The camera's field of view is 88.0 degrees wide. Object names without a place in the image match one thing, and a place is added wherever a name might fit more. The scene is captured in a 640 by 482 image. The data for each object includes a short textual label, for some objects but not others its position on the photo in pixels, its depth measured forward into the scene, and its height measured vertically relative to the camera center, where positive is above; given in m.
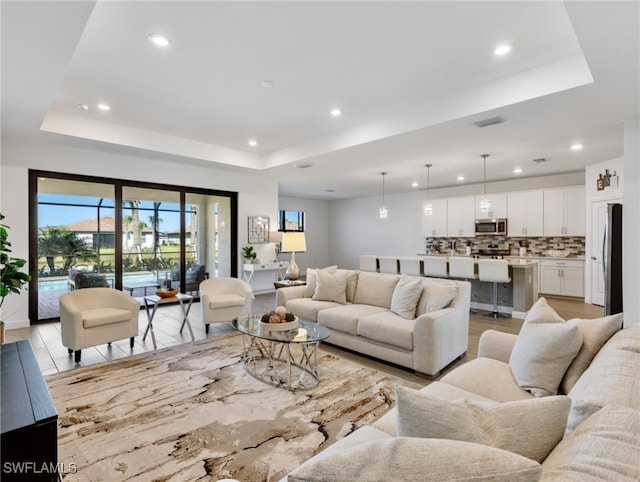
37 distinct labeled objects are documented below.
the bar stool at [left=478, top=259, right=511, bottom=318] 5.06 -0.51
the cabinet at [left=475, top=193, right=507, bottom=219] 7.75 +0.79
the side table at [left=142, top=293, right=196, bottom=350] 4.03 -0.75
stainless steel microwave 7.71 +0.34
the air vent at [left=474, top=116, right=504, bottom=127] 3.79 +1.40
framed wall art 7.30 +0.28
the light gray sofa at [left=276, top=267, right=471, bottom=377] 3.03 -0.80
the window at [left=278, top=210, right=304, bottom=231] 10.76 +0.70
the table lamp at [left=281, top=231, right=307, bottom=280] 5.29 -0.04
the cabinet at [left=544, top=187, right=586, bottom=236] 6.76 +0.60
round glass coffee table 2.84 -1.20
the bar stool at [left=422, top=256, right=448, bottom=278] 5.83 -0.46
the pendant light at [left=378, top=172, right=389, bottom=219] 6.71 +0.58
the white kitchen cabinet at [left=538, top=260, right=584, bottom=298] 6.72 -0.77
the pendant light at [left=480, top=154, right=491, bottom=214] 5.60 +0.67
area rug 1.88 -1.25
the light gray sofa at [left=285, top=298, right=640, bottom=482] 0.70 -0.50
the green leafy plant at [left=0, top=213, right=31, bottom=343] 3.36 -0.34
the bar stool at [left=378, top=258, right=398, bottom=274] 6.47 -0.47
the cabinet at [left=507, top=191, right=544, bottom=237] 7.28 +0.61
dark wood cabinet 1.22 -0.73
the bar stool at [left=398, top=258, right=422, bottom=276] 6.20 -0.48
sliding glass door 5.04 +0.10
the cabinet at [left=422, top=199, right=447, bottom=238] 8.77 +0.53
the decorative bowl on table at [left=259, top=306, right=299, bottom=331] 2.95 -0.73
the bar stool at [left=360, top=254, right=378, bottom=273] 6.83 -0.46
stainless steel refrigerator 3.79 -0.23
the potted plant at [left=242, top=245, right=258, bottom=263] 7.10 -0.26
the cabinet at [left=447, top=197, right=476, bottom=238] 8.23 +0.61
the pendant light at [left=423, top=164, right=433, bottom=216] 6.36 +0.66
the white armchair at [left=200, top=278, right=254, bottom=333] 4.30 -0.77
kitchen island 5.21 -0.85
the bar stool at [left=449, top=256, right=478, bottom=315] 5.45 -0.46
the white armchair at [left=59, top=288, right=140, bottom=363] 3.33 -0.79
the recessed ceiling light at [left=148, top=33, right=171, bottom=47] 2.69 +1.68
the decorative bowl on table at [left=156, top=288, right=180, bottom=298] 4.20 -0.65
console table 7.14 -0.76
